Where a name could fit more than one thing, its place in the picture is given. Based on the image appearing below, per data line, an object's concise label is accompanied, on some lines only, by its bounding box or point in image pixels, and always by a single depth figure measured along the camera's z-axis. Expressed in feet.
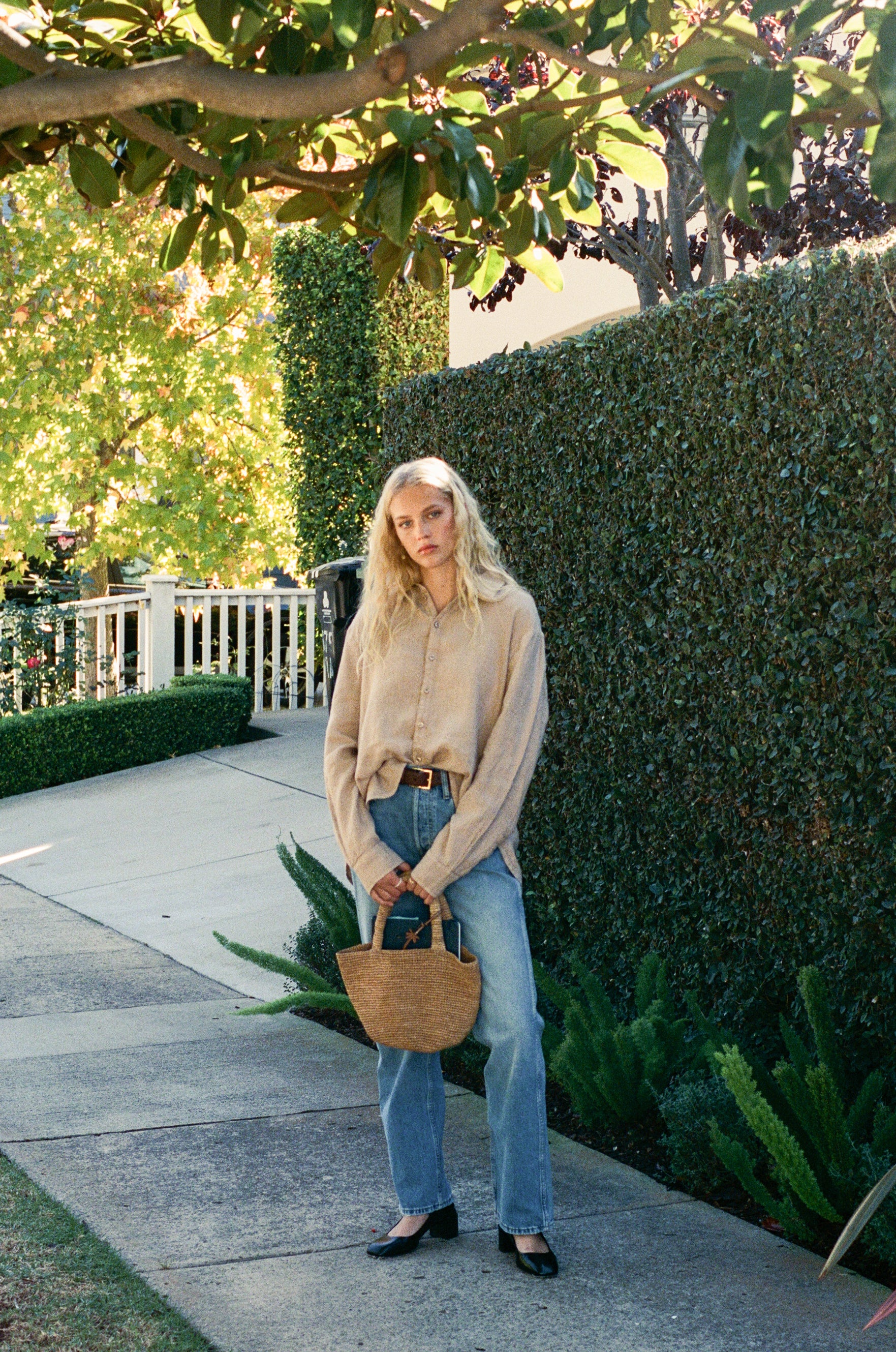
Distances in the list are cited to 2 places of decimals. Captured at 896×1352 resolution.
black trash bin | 22.35
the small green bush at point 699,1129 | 13.03
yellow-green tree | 53.36
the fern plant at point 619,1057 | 14.05
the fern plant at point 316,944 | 17.12
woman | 11.39
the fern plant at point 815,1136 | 11.44
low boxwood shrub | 35.58
